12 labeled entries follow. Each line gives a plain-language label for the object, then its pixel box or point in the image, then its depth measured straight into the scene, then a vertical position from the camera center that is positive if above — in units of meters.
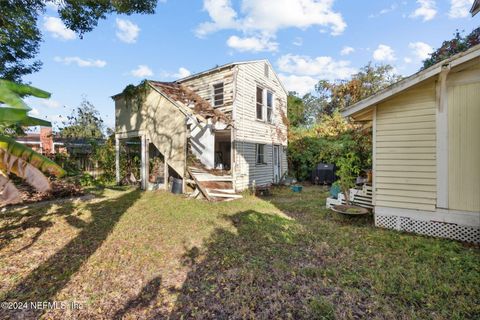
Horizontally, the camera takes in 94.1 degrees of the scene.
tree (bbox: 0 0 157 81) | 8.96 +6.12
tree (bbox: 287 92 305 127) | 26.80 +6.09
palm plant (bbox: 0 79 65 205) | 2.49 +0.02
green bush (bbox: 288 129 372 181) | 14.58 +0.62
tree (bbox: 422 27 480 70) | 15.58 +8.37
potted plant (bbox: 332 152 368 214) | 6.86 -0.63
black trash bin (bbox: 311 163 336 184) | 14.22 -0.96
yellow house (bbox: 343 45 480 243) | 4.90 +0.20
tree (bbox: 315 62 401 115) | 21.53 +7.41
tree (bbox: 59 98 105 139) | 18.40 +3.30
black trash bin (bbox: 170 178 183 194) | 10.41 -1.27
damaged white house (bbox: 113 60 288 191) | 10.27 +1.98
